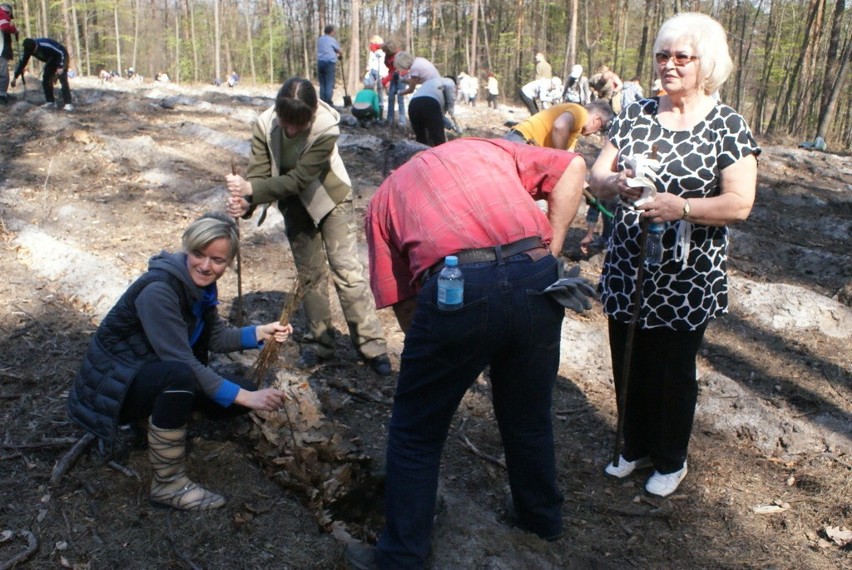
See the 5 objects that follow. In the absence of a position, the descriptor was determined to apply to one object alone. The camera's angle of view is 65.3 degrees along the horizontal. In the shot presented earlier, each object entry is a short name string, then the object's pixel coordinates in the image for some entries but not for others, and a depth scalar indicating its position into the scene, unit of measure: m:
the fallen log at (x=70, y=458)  3.04
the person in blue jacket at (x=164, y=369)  2.78
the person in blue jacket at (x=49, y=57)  12.32
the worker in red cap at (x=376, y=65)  15.17
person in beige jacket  3.72
